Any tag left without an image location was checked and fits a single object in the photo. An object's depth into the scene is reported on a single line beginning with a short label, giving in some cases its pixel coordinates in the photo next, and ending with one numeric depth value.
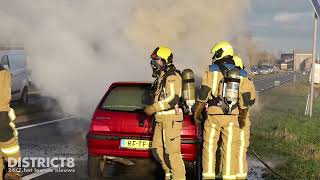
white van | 17.67
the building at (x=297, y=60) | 130.25
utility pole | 17.37
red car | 7.29
